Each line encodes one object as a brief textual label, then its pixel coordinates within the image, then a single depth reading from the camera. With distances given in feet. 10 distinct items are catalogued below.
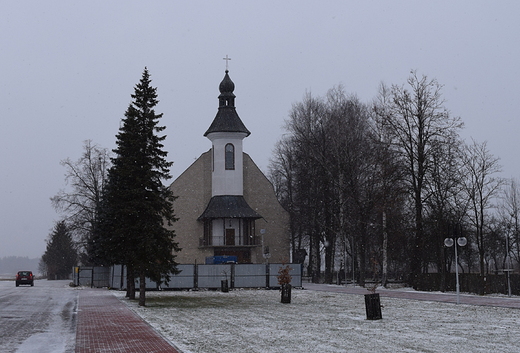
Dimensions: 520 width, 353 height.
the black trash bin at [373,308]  62.18
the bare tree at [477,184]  130.00
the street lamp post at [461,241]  85.46
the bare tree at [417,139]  124.77
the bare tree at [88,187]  174.81
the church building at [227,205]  186.91
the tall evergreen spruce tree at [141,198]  86.22
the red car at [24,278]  174.60
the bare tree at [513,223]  183.32
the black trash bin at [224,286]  126.00
